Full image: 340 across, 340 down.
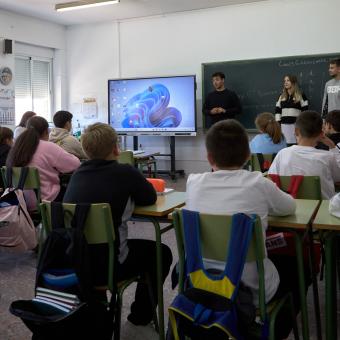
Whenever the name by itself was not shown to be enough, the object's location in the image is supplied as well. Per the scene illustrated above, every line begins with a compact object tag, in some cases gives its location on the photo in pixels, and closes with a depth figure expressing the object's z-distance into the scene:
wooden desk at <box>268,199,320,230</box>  1.77
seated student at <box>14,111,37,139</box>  5.06
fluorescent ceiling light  6.73
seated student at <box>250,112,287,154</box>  4.07
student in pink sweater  3.43
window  7.96
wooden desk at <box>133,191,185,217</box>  2.09
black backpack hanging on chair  1.81
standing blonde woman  6.51
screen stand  7.68
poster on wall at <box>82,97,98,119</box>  8.59
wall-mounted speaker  7.25
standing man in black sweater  7.05
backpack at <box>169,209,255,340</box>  1.52
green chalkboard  6.78
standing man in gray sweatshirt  5.99
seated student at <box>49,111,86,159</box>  4.30
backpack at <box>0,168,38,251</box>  3.13
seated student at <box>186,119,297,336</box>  1.64
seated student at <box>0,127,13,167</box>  3.84
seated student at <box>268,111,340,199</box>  2.71
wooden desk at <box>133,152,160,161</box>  5.17
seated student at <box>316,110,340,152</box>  3.29
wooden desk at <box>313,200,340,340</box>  1.78
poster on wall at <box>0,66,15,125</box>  7.29
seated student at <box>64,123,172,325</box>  2.04
